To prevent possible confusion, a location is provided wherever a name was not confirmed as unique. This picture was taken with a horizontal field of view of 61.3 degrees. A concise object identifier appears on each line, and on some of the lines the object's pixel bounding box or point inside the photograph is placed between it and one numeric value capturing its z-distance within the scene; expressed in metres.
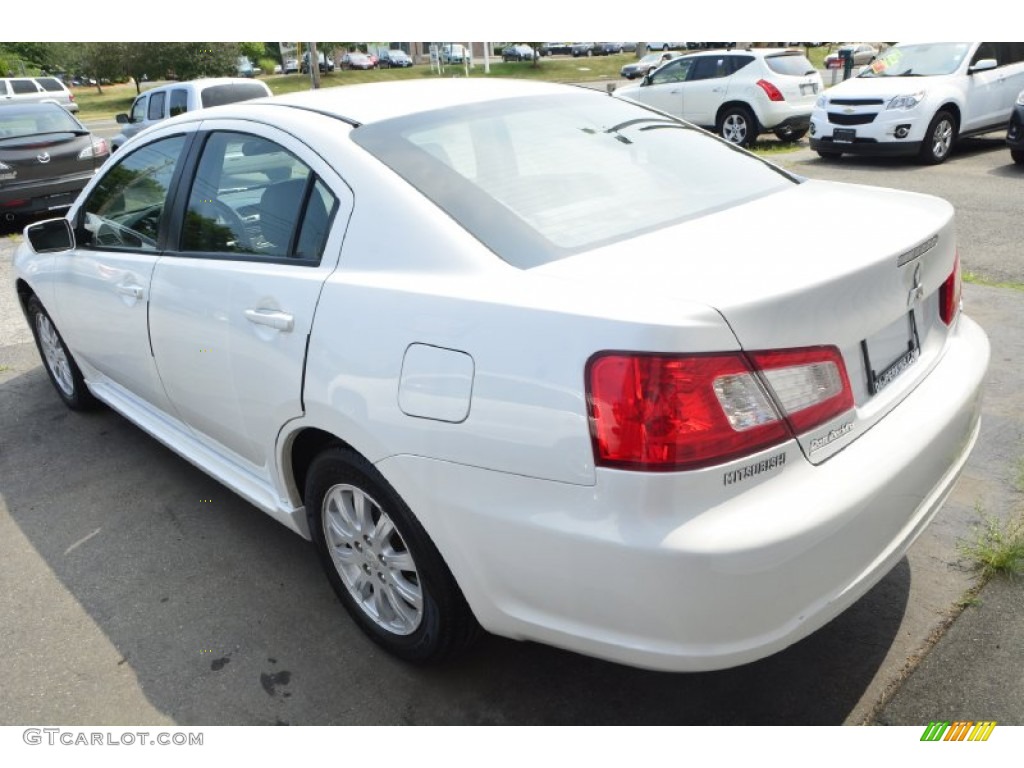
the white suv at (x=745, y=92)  13.55
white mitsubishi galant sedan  1.86
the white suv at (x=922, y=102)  10.95
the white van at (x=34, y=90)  28.97
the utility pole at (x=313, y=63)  23.99
